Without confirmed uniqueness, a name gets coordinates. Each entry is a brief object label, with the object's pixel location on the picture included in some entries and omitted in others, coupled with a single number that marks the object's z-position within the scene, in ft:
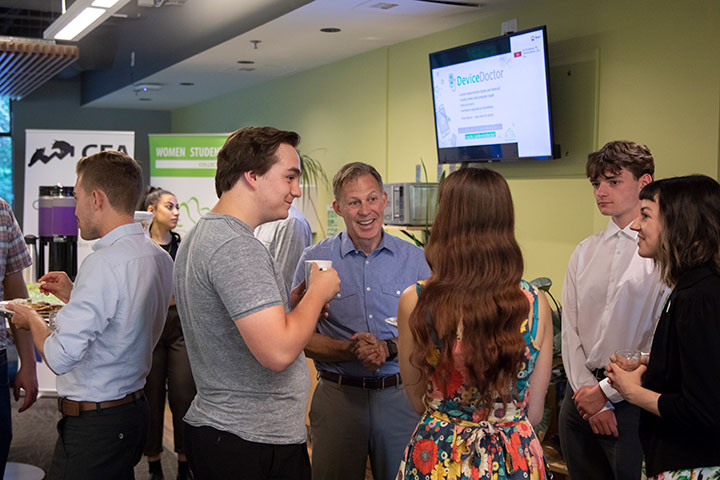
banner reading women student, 22.07
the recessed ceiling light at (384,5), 14.69
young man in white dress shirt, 8.16
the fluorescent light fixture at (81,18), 15.03
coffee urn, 13.71
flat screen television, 13.57
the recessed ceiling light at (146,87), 27.30
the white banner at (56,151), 24.31
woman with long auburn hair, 5.71
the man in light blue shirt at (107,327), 7.09
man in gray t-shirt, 5.77
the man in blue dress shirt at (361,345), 8.30
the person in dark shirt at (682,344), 5.92
